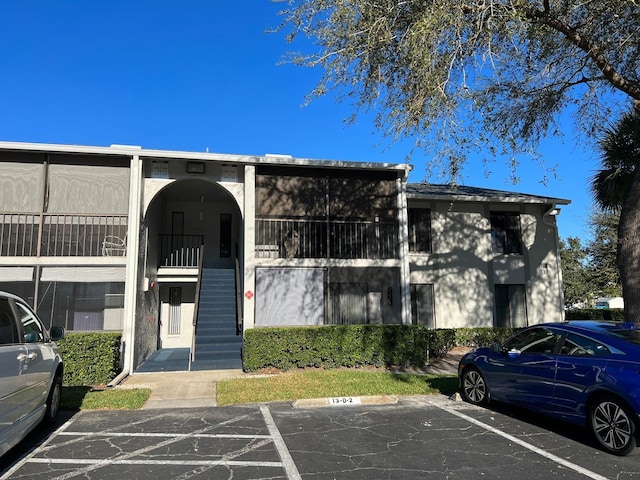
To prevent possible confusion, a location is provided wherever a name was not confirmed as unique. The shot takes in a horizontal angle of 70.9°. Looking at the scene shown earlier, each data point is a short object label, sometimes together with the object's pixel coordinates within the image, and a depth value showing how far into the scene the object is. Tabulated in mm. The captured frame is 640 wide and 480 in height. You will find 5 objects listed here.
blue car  4848
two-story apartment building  10867
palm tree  7867
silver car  4254
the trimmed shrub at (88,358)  9344
